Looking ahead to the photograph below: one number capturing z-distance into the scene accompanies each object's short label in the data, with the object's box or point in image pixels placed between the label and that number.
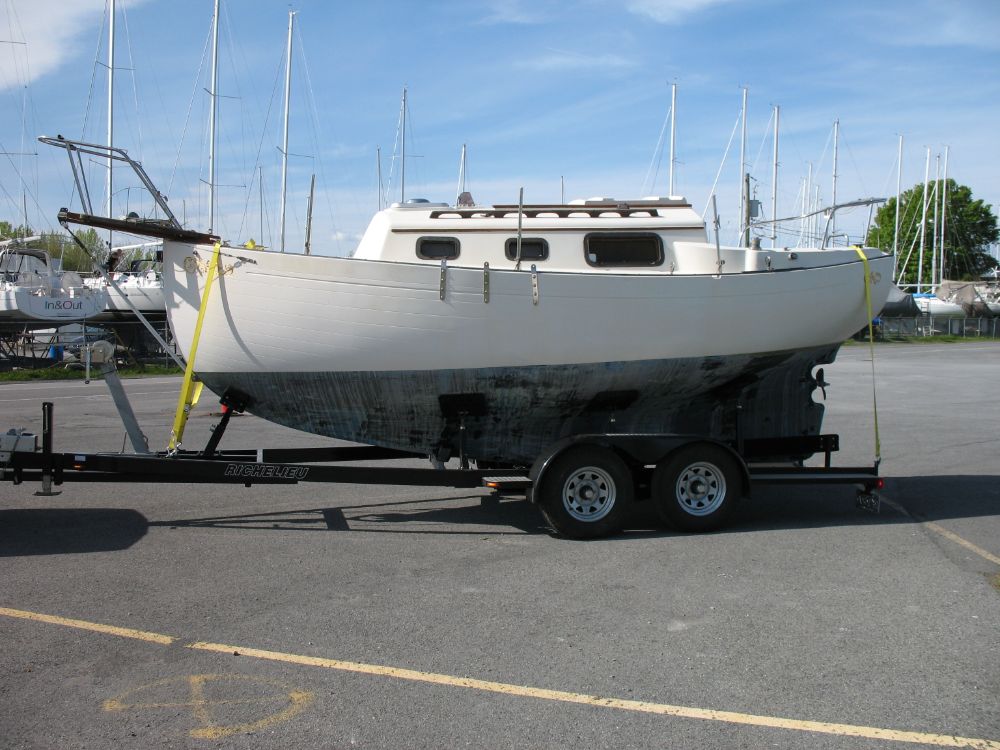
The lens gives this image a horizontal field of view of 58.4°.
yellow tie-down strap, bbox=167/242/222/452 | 7.52
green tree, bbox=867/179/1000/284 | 70.56
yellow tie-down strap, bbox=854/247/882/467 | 8.55
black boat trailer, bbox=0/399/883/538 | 7.19
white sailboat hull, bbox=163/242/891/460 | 7.44
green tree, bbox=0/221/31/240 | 60.04
